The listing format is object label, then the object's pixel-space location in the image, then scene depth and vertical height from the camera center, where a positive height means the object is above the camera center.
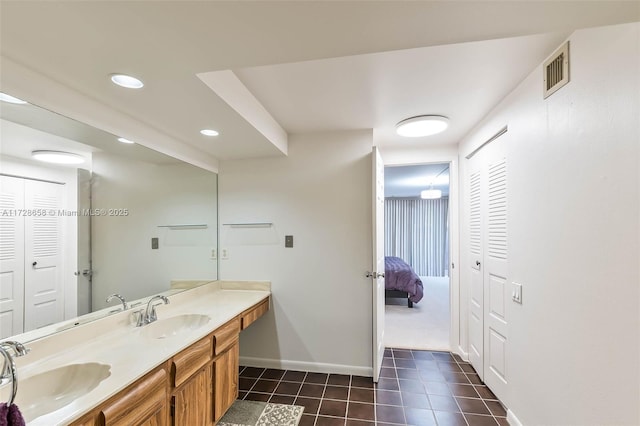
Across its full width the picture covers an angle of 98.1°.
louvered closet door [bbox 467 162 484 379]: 2.55 -0.53
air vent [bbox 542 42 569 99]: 1.42 +0.79
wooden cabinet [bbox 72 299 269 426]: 1.14 -0.92
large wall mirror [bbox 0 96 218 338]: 1.35 -0.04
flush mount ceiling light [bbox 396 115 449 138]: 2.35 +0.80
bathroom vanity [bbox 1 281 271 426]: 1.13 -0.76
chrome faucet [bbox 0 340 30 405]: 1.00 -0.55
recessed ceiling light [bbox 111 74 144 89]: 1.35 +0.68
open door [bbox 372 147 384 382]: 2.47 -0.48
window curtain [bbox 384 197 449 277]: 8.05 -0.49
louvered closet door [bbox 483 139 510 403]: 2.12 -0.43
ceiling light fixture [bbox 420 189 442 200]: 6.11 +0.50
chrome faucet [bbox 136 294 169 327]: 1.91 -0.70
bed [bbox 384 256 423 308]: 4.91 -1.21
